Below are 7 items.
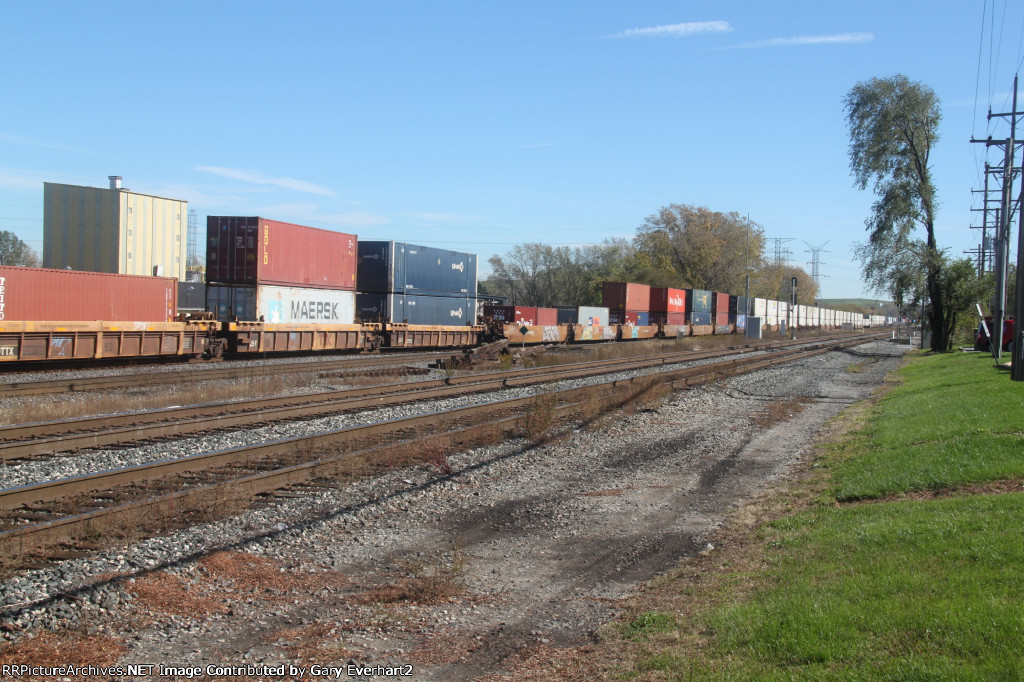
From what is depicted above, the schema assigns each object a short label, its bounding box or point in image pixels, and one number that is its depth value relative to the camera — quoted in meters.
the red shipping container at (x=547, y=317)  39.86
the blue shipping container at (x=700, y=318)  59.70
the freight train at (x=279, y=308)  20.55
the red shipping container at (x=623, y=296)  49.62
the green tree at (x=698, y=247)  87.81
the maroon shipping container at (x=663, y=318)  54.03
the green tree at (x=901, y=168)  42.81
